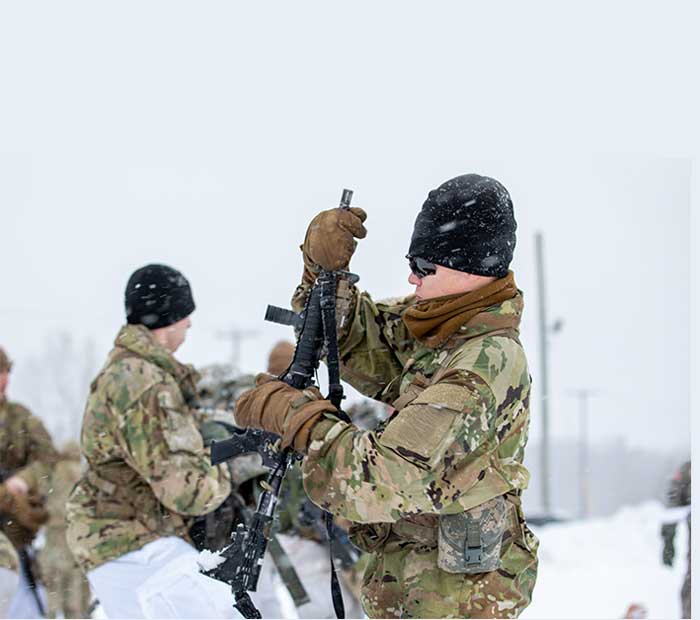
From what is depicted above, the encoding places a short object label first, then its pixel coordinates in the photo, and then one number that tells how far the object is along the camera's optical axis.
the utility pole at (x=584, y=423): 37.40
